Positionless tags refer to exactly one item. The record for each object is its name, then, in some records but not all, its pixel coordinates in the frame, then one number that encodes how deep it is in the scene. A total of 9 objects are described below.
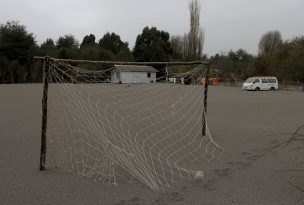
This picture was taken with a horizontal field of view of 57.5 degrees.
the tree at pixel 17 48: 35.78
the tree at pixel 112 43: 54.08
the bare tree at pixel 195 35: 41.92
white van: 26.93
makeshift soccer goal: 4.21
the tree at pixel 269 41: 49.32
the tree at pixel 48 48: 42.51
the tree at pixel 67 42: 51.37
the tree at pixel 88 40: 55.95
